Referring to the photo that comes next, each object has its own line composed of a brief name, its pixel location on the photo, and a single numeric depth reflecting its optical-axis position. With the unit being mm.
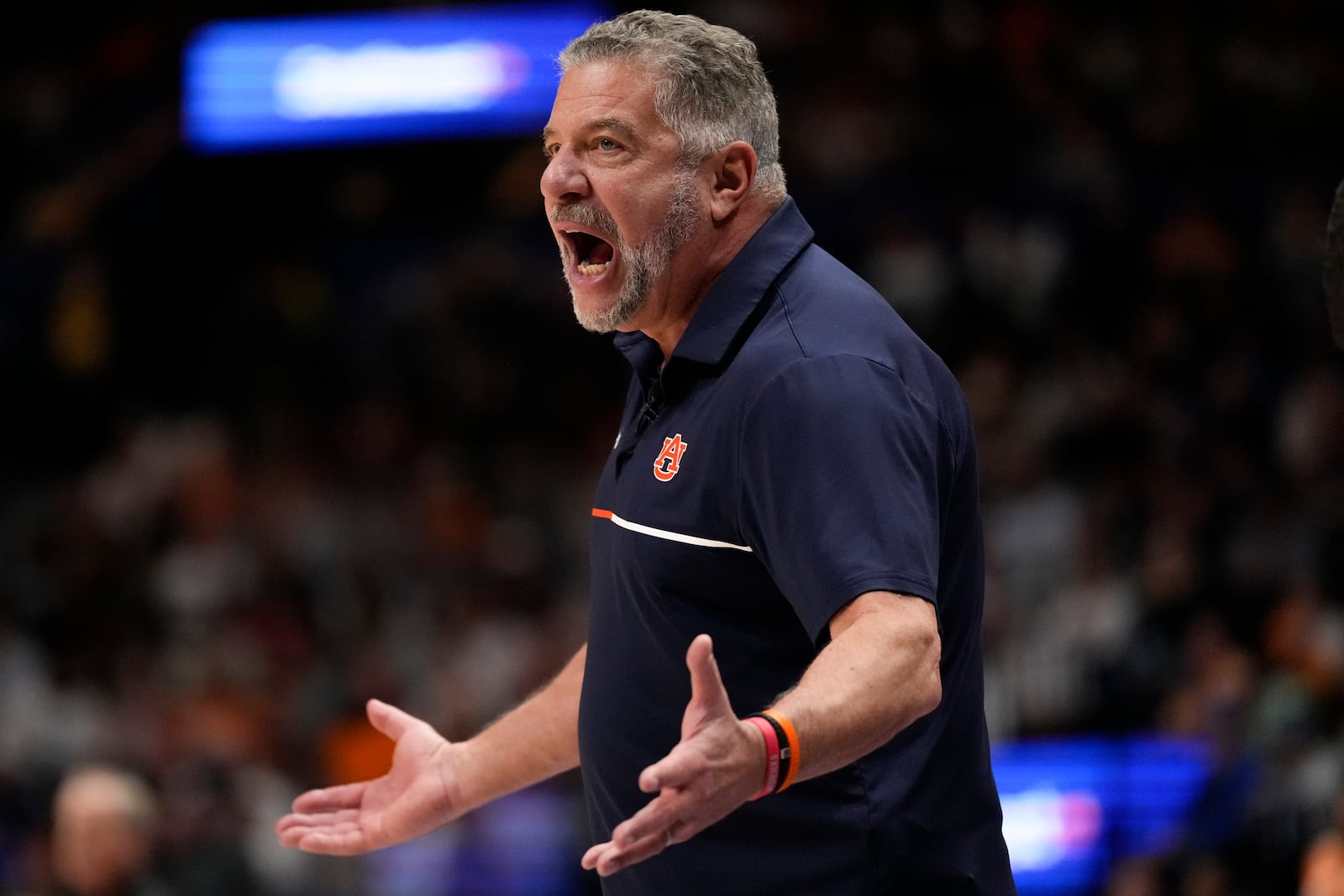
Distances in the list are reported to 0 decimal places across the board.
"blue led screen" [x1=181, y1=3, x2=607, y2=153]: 20656
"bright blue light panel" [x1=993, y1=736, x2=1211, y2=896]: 13852
